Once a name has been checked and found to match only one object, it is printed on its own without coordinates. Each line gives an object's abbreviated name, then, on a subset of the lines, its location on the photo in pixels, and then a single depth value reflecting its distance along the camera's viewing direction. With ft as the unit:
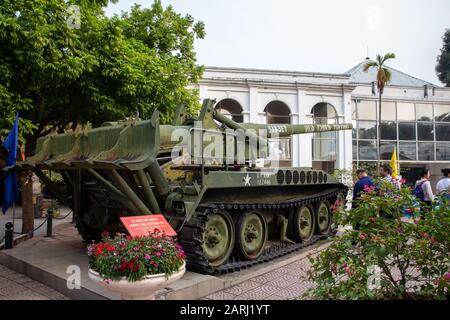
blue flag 26.11
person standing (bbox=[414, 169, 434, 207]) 31.31
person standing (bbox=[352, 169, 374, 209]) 28.89
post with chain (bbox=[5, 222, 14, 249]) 28.75
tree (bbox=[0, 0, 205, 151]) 24.93
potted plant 14.21
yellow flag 52.66
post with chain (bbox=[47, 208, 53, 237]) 35.01
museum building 76.02
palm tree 74.36
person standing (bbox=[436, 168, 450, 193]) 30.60
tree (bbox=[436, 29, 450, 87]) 144.97
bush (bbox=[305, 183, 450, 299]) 11.53
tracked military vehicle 20.55
